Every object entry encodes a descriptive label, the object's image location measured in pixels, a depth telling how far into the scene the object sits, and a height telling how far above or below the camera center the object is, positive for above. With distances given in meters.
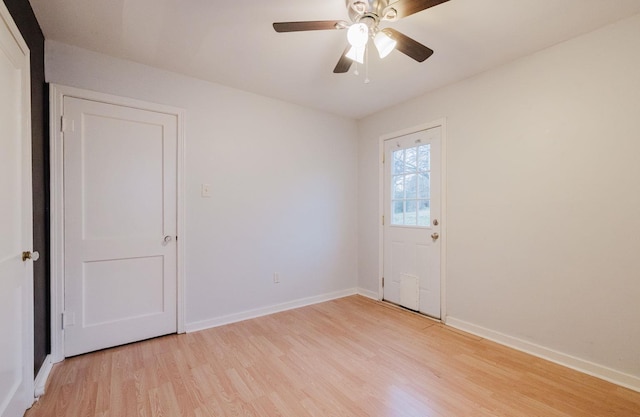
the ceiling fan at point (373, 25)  1.52 +1.04
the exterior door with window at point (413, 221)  3.03 -0.16
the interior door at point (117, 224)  2.24 -0.15
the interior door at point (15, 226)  1.34 -0.10
